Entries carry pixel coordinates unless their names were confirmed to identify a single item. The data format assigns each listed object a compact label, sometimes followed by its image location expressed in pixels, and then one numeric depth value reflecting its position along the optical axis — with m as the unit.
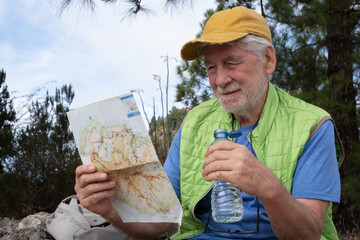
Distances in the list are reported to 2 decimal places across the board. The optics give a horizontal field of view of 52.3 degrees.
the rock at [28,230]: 2.59
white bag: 1.82
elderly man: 1.46
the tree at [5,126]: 5.96
